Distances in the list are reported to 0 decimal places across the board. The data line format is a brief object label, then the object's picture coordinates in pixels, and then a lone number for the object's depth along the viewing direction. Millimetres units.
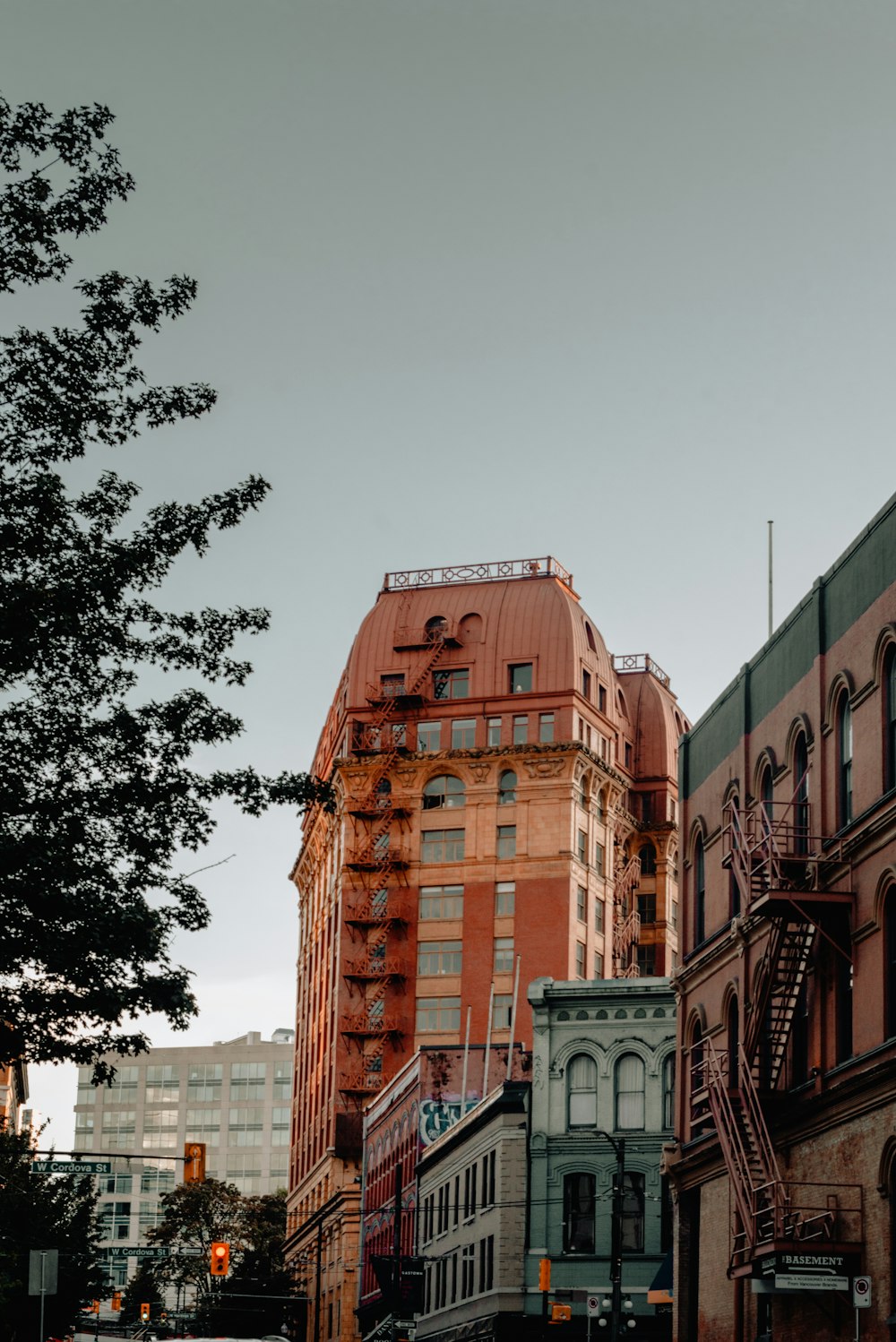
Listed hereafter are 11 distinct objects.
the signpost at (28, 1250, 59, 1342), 39625
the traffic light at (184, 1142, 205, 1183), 38500
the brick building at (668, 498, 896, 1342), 29016
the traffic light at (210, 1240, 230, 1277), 62312
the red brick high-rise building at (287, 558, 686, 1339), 105250
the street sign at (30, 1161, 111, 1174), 34459
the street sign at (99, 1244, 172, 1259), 66750
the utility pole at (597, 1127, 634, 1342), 46188
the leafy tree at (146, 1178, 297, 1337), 106438
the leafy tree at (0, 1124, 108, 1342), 51500
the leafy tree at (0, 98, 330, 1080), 22297
